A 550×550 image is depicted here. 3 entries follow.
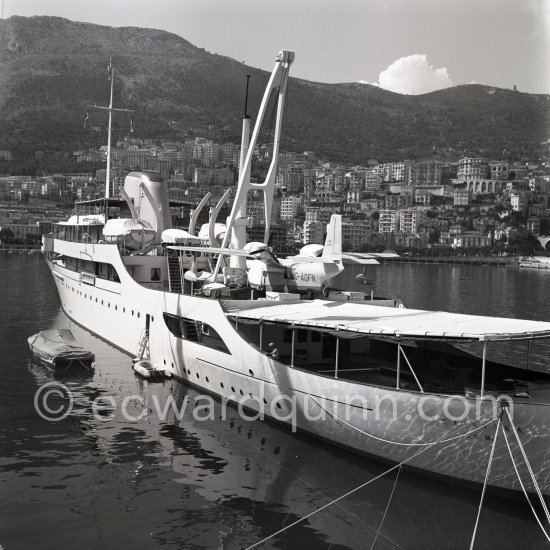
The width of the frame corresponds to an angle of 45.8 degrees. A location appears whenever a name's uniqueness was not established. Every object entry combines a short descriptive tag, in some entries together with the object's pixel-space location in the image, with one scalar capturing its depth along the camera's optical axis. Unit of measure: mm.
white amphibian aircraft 23344
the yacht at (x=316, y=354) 14211
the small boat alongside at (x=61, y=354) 25250
